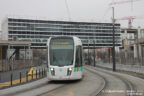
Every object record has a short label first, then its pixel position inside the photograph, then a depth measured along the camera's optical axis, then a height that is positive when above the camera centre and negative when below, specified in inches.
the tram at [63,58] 499.5 -20.0
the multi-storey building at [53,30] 3656.5 +403.6
